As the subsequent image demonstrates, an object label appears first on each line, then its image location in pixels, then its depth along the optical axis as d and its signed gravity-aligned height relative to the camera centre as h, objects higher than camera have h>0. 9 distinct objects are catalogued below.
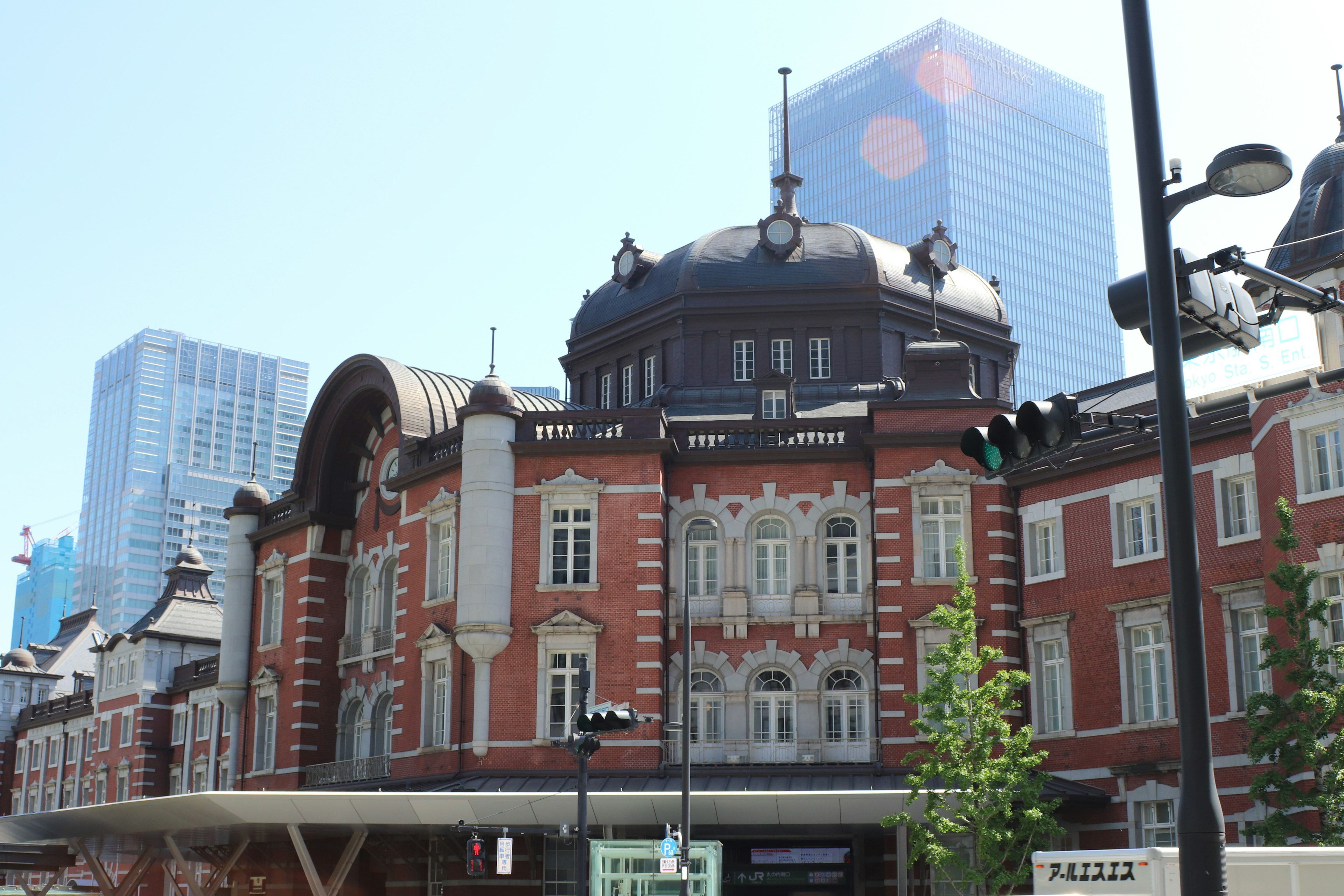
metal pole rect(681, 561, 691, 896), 28.25 +1.18
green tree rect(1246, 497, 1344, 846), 25.45 +1.64
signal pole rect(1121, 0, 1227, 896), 9.23 +1.83
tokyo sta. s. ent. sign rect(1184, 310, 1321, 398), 10.25 +3.19
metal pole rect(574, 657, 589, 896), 25.98 -0.20
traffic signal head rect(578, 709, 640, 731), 24.34 +1.53
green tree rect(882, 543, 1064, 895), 29.42 +0.76
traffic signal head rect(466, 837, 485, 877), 30.55 -0.90
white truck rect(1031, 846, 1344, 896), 15.15 -0.57
